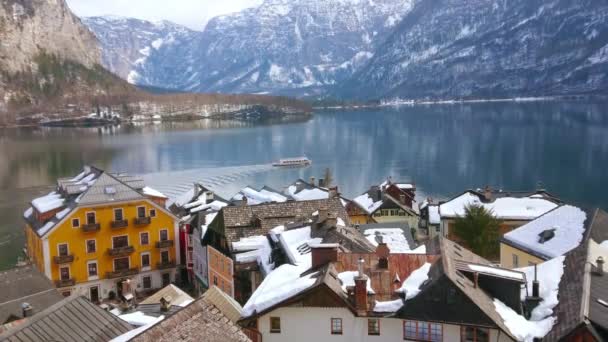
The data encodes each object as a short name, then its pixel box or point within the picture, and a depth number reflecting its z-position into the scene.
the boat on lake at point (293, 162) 144.12
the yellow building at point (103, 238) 46.22
